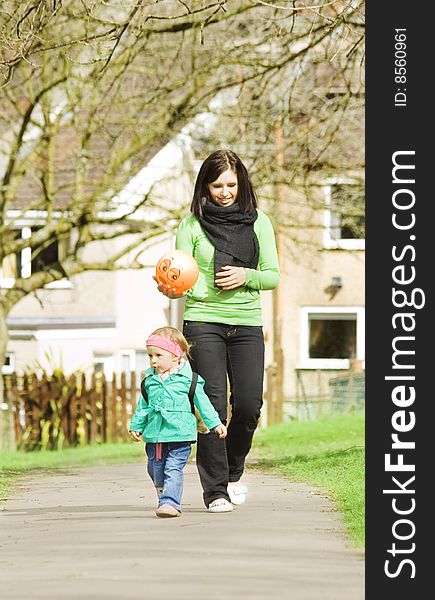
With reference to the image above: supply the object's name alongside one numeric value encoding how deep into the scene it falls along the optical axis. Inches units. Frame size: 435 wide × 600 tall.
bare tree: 898.0
